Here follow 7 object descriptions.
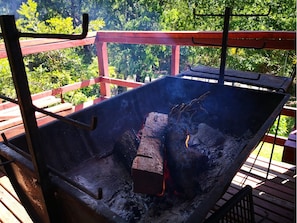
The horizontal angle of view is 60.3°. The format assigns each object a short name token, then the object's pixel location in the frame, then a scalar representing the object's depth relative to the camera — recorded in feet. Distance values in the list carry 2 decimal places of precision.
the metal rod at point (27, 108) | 2.47
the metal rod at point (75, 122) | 2.00
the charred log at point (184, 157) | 4.29
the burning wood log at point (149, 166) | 3.78
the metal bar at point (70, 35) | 1.94
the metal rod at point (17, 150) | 3.14
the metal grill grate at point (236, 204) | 3.56
